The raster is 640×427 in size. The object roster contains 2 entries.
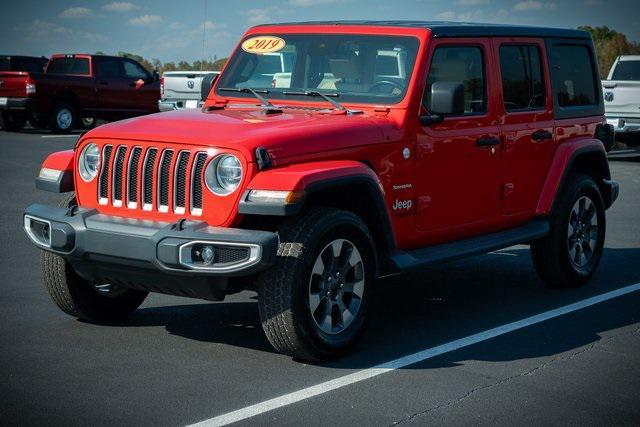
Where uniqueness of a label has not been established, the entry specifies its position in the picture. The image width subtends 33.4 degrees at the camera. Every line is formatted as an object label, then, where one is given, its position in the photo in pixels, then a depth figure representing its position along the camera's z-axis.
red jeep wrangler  5.77
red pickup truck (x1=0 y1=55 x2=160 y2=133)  24.83
